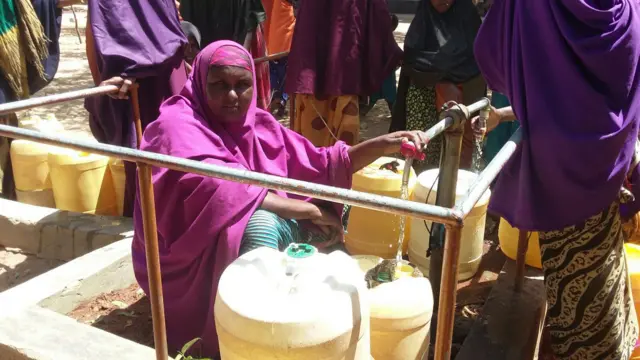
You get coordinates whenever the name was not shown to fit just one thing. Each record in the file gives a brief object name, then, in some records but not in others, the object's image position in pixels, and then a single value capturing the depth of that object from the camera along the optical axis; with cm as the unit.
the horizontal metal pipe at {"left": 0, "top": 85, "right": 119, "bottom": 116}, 219
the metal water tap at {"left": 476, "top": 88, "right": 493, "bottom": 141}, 238
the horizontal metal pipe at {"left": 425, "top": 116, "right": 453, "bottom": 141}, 207
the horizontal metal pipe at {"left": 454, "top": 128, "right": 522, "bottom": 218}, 128
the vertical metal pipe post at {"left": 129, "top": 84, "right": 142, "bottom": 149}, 367
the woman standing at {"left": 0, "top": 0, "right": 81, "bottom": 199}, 445
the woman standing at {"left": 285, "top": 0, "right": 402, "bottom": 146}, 460
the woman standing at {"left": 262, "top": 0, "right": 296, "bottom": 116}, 732
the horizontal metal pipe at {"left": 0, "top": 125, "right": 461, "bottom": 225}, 129
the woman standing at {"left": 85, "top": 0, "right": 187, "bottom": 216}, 373
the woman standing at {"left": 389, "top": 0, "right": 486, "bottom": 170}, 444
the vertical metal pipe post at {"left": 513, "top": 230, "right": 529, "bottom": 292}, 294
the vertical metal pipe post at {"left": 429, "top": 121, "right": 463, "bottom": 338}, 233
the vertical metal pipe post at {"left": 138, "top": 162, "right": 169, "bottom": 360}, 177
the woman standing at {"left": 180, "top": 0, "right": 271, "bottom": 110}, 567
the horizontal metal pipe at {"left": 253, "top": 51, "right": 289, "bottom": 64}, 414
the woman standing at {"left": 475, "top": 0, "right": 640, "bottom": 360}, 202
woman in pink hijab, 244
